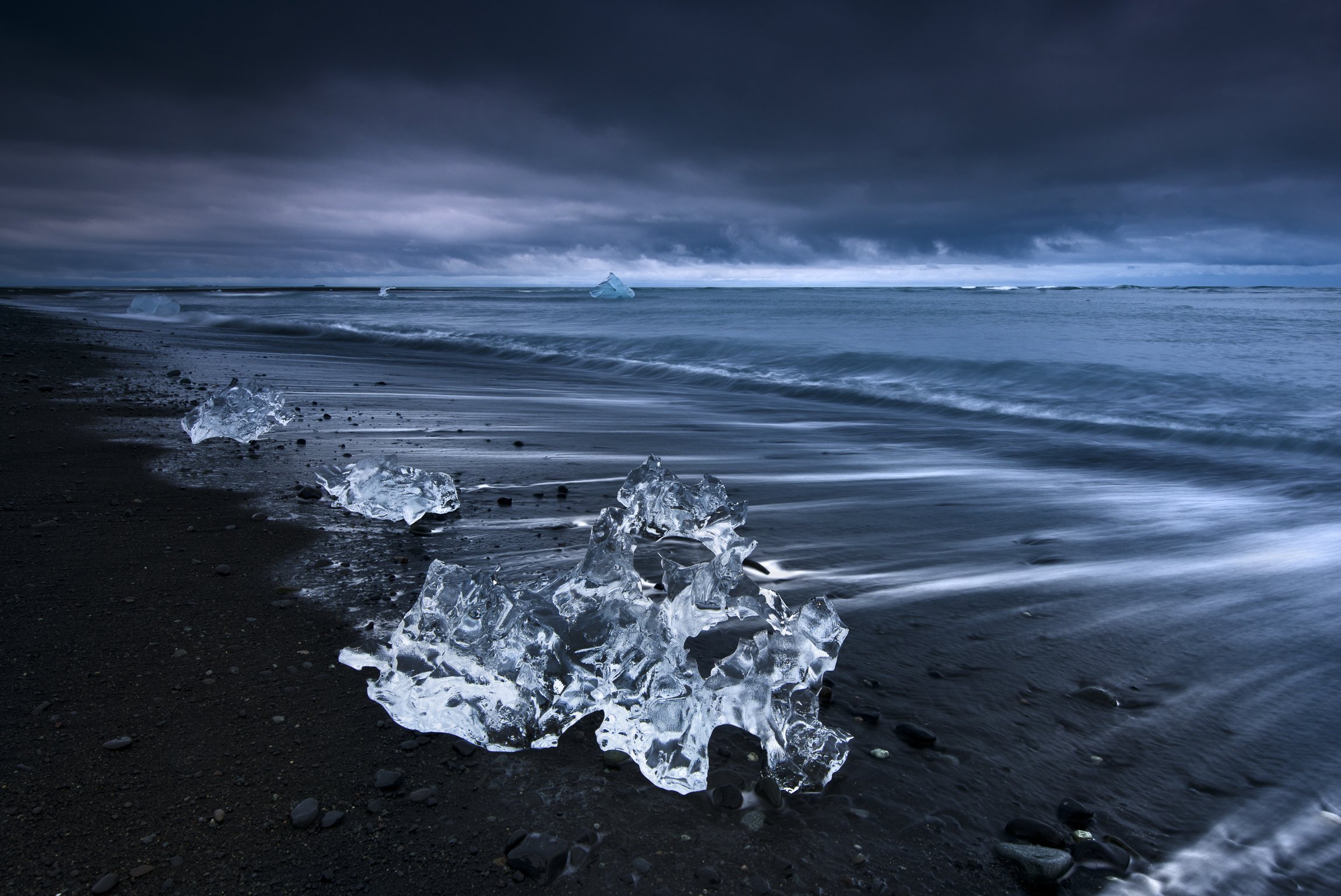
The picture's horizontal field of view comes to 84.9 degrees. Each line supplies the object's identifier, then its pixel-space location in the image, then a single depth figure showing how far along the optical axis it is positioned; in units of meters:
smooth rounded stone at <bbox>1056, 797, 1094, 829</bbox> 1.99
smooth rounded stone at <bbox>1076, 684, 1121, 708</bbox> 2.60
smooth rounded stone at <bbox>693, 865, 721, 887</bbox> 1.71
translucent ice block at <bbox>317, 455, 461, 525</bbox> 4.09
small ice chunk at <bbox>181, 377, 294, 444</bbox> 5.83
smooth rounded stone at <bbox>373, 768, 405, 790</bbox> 1.95
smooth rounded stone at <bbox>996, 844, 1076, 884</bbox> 1.78
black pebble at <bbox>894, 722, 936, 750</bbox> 2.29
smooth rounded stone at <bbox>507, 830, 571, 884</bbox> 1.71
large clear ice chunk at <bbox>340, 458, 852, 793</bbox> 2.16
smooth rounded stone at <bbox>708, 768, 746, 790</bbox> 2.05
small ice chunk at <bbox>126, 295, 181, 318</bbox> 28.94
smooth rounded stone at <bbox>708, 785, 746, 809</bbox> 1.98
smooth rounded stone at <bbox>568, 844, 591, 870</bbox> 1.75
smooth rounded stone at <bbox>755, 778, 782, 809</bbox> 1.99
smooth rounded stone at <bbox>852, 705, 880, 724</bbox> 2.39
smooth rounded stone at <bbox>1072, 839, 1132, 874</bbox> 1.85
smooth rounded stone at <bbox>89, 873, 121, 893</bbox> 1.55
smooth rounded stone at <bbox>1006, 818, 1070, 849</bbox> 1.89
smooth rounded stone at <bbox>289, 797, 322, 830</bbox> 1.79
